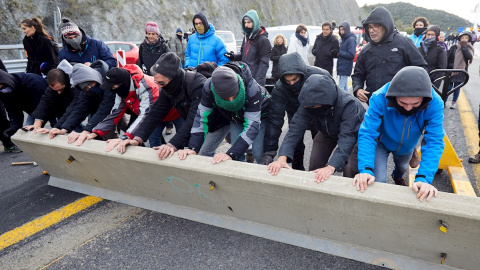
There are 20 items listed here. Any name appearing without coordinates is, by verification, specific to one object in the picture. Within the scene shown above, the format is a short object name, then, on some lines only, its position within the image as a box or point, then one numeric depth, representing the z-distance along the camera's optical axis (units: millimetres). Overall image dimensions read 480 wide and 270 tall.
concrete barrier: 1764
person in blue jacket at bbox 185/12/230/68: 4863
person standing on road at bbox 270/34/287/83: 7320
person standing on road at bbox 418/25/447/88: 5805
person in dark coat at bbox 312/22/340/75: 6857
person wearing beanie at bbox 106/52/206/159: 2811
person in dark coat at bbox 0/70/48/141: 3900
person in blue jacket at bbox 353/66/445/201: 1957
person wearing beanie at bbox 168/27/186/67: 9988
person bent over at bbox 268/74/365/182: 2375
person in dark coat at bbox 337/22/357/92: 6664
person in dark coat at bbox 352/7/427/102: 3311
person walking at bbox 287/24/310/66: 7234
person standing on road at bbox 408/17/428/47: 6492
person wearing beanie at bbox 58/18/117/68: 4121
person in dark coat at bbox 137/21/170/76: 5234
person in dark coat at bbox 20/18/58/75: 4733
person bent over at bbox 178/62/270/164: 2488
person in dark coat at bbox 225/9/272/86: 5004
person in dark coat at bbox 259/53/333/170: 2744
